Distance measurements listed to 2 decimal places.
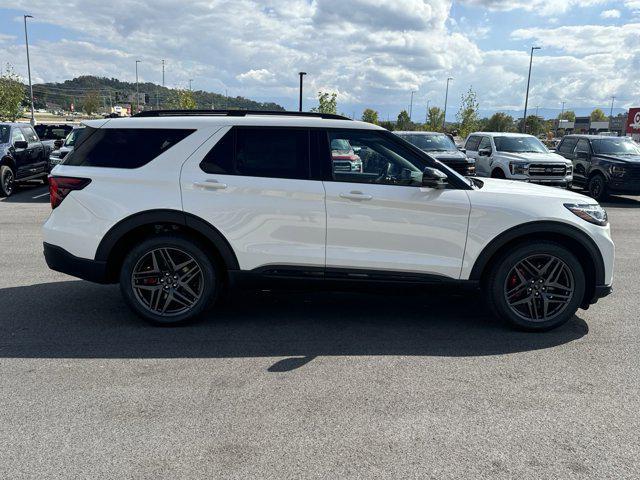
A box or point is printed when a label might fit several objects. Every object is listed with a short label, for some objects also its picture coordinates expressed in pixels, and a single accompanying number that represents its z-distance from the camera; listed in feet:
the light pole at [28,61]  131.23
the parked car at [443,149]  45.50
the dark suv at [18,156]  44.65
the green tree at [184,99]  174.50
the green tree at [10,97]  111.55
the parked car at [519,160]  45.85
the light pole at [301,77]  94.50
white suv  14.65
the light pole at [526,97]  143.69
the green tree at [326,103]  126.52
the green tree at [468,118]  154.92
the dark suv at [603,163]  47.62
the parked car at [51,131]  68.54
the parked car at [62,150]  47.83
